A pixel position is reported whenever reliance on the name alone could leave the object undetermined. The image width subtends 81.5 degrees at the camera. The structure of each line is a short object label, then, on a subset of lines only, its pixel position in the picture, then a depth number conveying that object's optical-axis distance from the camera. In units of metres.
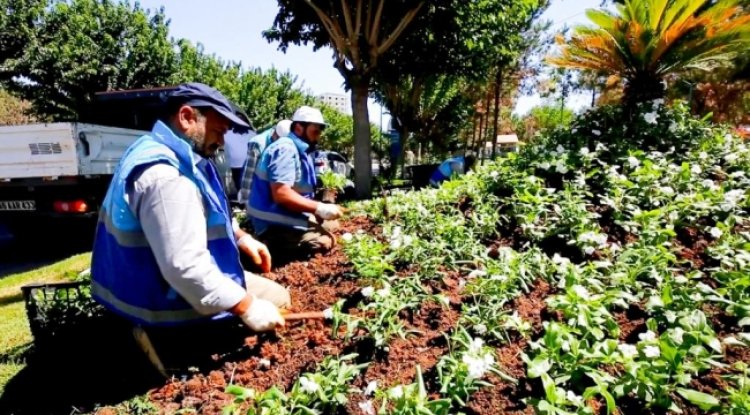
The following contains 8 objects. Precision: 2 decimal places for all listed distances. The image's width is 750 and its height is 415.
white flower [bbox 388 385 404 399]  1.49
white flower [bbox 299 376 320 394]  1.58
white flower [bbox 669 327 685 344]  1.57
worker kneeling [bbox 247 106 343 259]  3.55
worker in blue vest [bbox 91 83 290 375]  1.75
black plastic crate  2.33
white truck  6.38
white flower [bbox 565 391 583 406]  1.39
